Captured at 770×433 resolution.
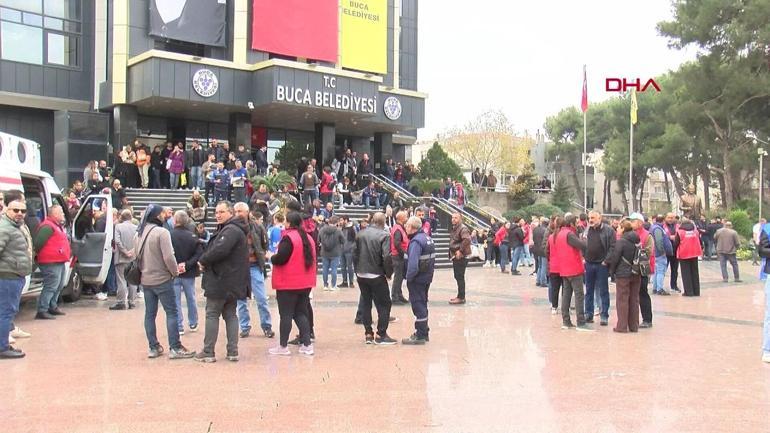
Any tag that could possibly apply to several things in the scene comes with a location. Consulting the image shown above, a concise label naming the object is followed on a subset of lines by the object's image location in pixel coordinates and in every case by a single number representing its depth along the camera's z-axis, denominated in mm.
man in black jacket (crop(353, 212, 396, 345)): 8742
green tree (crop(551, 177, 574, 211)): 42450
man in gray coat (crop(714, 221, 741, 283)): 18516
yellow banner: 29609
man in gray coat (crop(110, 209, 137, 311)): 11656
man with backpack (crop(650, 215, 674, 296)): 15000
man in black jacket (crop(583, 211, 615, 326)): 10430
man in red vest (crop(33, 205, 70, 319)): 10102
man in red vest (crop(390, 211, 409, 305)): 11325
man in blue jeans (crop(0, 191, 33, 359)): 7645
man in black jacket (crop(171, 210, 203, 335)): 8531
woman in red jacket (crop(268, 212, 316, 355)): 7961
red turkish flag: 35406
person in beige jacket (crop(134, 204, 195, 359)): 7738
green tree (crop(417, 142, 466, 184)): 33375
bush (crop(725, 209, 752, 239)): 30453
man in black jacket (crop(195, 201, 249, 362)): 7508
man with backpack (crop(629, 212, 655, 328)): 10281
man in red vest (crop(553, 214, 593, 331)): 10219
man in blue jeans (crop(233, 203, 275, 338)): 8961
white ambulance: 10531
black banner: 25531
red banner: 26828
